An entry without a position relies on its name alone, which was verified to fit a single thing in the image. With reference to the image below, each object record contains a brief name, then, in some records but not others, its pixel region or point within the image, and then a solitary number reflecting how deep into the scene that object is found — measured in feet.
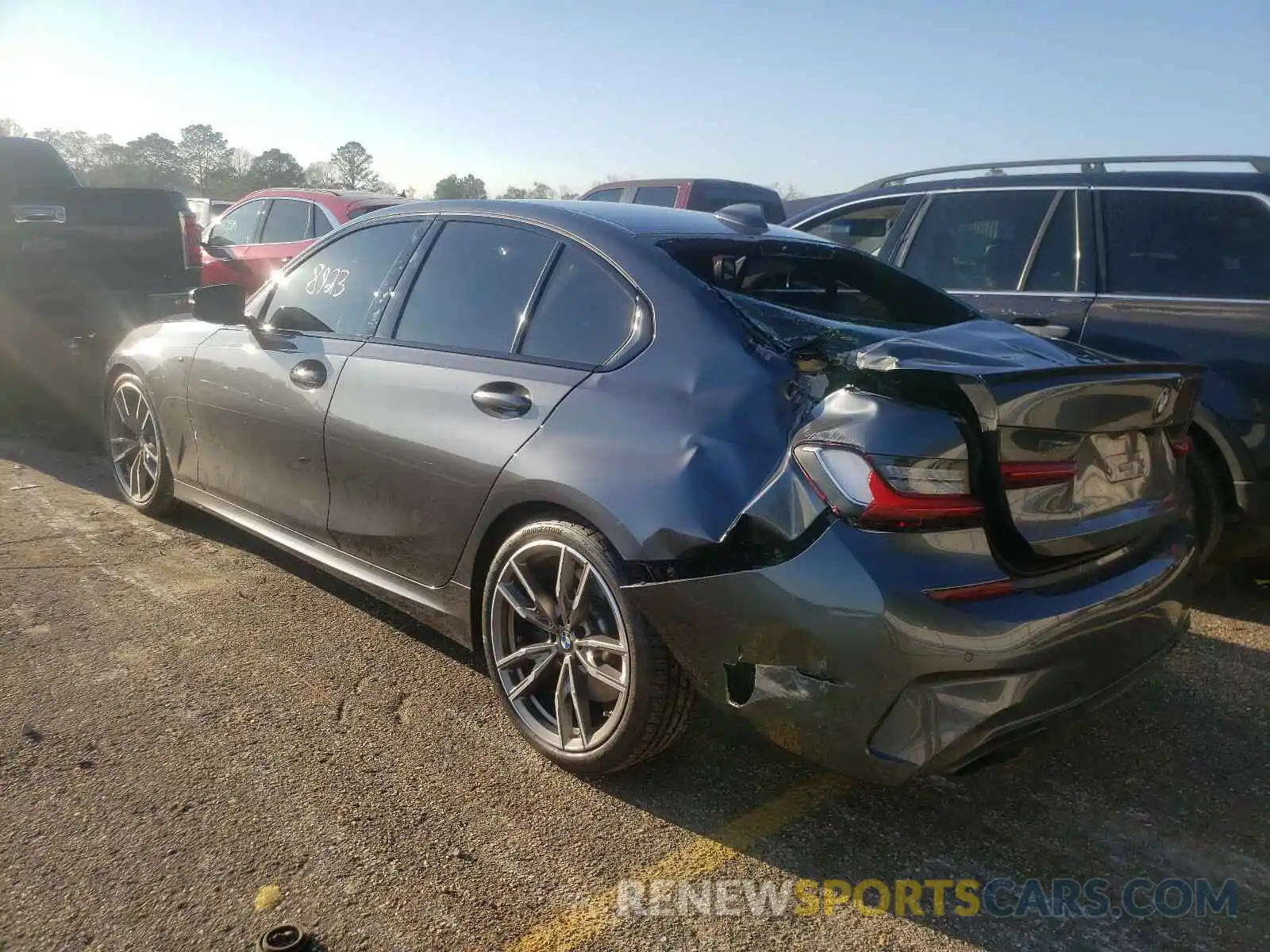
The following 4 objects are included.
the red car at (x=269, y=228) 33.06
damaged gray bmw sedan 7.41
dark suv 13.00
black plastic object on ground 6.95
